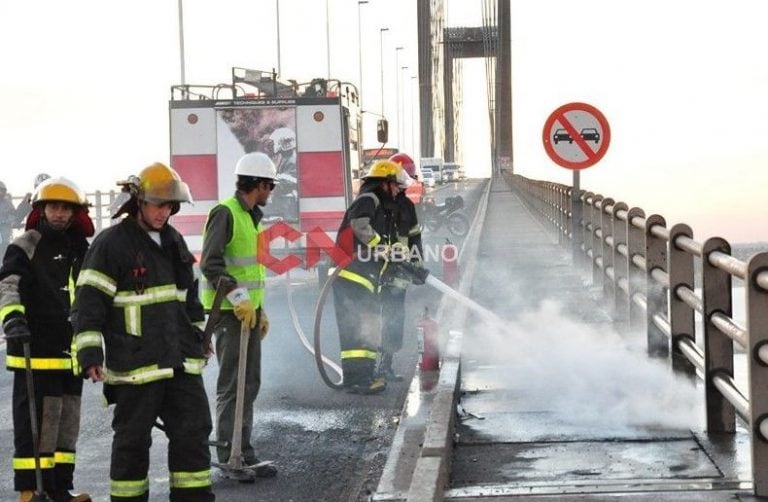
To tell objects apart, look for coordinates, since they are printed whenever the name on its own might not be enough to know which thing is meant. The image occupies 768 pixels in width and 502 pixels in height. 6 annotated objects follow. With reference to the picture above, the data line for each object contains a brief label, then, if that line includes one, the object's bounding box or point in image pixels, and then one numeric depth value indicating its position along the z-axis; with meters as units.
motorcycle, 34.80
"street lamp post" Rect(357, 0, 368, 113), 72.94
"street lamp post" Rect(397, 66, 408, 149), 108.45
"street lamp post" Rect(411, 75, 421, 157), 114.56
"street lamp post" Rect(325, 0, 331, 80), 60.91
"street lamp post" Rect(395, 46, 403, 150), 104.16
